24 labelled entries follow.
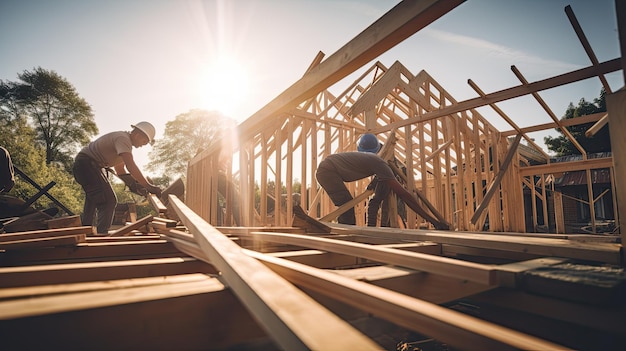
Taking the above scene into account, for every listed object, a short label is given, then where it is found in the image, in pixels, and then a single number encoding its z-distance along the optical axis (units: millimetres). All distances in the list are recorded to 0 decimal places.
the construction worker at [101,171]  4113
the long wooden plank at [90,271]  1018
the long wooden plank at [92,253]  1505
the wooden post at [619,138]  1235
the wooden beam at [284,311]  518
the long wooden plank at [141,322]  638
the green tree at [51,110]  22609
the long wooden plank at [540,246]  1251
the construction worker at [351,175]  4270
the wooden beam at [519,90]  4207
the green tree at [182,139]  27609
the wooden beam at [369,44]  1553
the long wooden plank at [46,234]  1806
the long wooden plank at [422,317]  545
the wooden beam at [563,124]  6070
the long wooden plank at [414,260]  964
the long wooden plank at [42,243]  1471
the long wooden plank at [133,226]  3057
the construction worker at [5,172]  4688
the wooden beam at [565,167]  7542
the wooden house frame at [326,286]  626
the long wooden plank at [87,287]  789
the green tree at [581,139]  23078
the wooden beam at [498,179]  5234
